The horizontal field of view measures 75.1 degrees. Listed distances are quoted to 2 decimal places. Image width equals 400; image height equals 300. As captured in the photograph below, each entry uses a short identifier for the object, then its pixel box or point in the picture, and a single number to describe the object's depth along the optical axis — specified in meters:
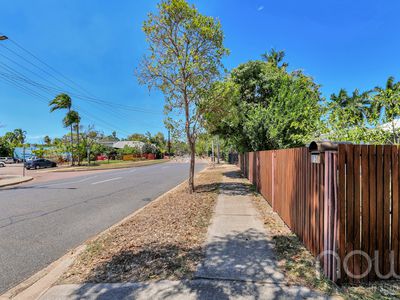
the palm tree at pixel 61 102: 40.38
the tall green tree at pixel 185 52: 9.62
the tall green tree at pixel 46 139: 83.28
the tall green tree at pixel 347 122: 6.52
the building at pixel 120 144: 94.45
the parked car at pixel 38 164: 36.81
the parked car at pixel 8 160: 59.20
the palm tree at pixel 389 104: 5.80
